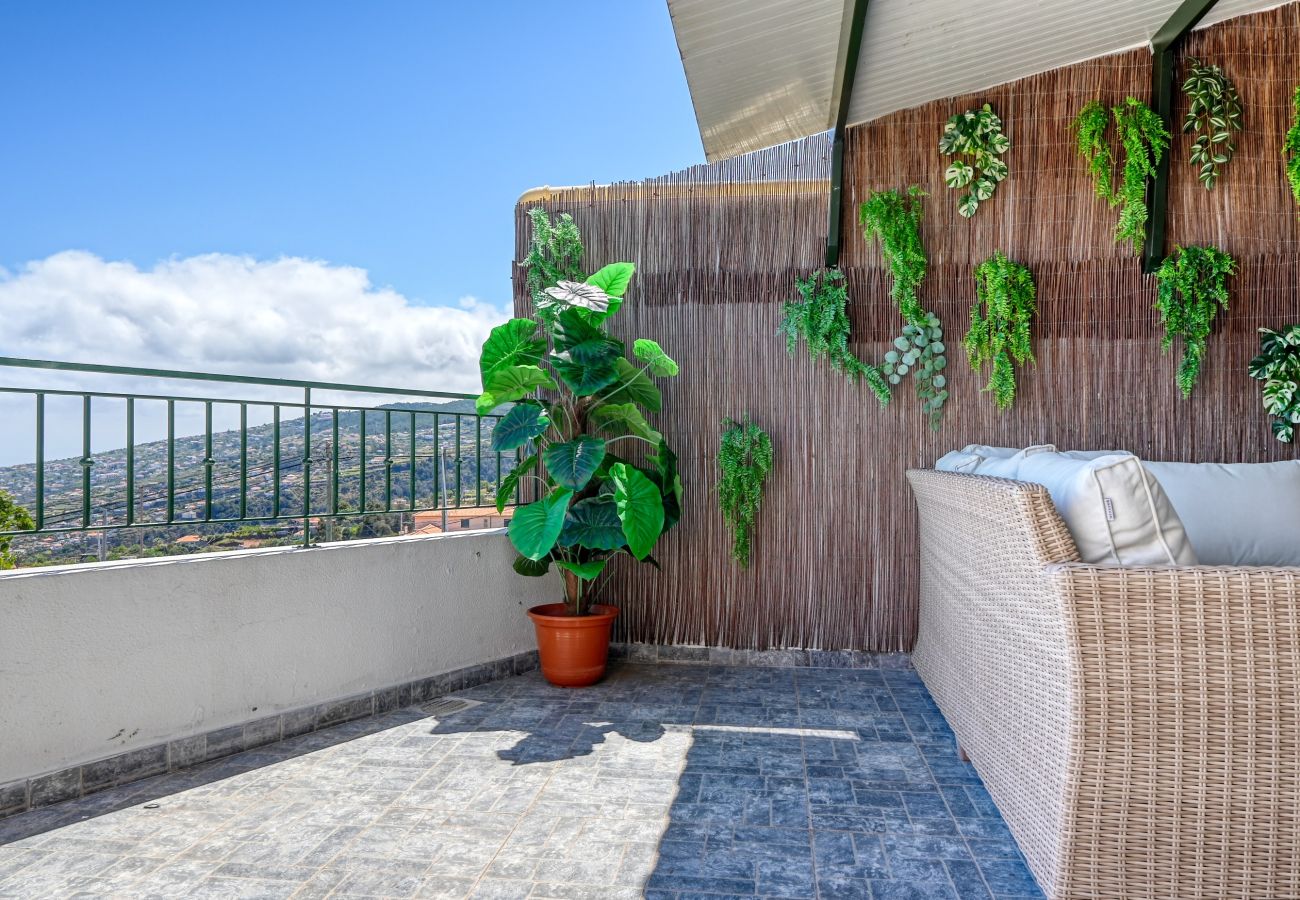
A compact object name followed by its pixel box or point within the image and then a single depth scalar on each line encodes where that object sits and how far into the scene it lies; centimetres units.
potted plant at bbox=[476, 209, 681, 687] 313
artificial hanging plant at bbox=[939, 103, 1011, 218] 362
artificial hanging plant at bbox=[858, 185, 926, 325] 361
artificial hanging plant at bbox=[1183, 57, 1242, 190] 352
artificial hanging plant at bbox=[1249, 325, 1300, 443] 336
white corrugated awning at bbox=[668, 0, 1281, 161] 285
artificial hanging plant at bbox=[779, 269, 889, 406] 364
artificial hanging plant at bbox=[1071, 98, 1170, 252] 349
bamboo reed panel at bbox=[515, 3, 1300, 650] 359
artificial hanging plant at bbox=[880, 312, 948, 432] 363
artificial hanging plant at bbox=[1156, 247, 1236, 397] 351
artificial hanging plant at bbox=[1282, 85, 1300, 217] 348
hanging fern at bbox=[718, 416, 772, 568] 373
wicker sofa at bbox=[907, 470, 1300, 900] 146
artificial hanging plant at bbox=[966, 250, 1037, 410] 356
